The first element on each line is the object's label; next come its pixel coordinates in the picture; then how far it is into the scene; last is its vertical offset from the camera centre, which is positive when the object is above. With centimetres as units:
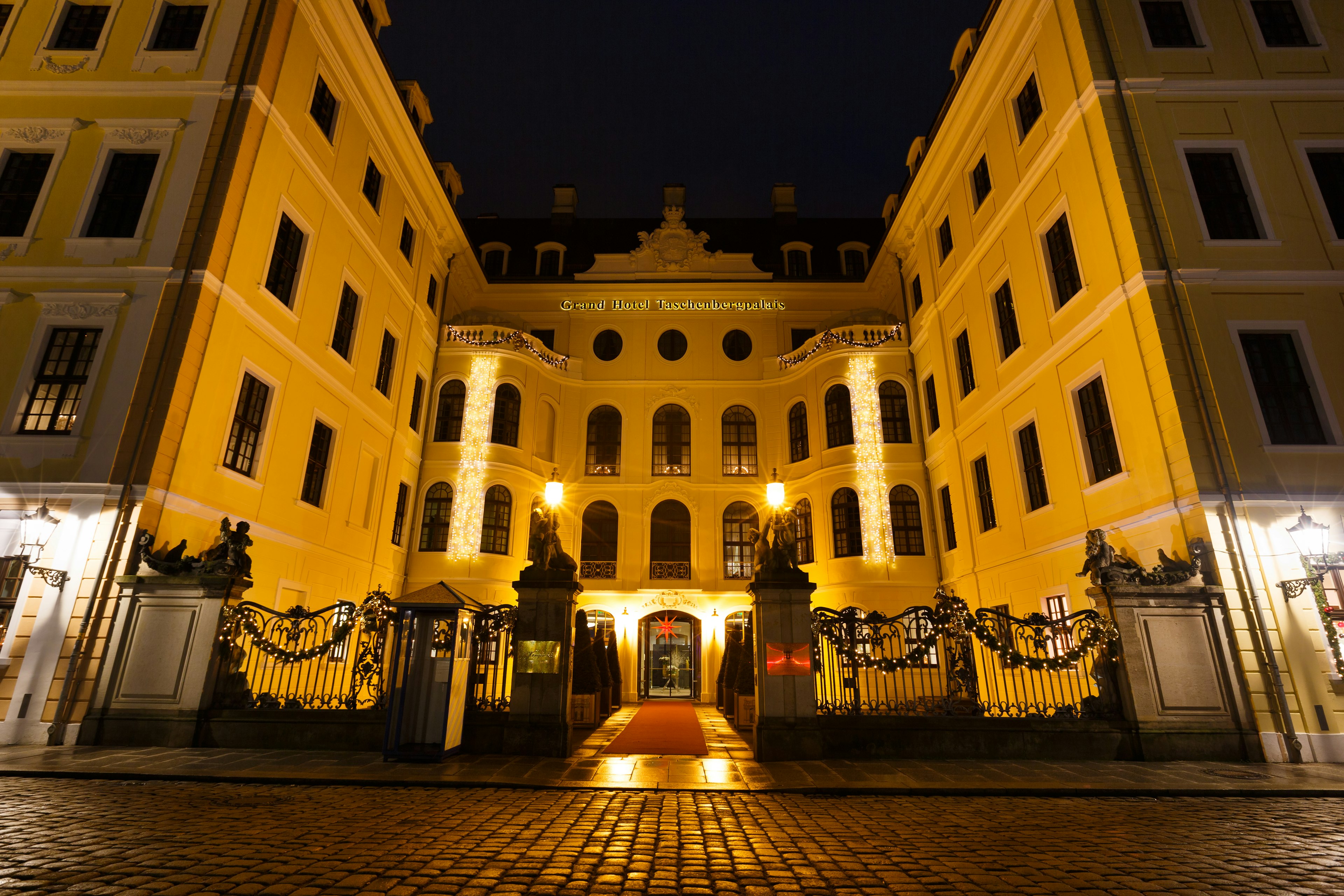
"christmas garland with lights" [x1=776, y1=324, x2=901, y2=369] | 2348 +1168
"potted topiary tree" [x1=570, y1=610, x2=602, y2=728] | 1389 -16
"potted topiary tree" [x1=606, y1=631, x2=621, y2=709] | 1945 +22
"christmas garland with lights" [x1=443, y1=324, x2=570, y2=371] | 2412 +1186
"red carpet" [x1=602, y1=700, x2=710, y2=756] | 1076 -106
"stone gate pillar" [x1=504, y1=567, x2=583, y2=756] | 949 +13
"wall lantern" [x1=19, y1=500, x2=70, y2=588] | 1120 +235
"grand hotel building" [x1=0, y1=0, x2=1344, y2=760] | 1127 +755
